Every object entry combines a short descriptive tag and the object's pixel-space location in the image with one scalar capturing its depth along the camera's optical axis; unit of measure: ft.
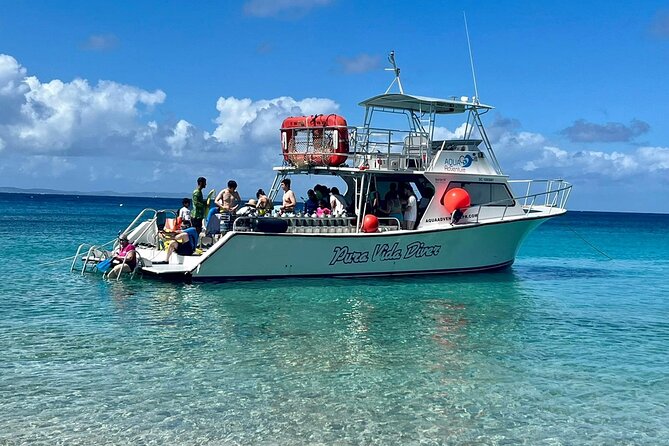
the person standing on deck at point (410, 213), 54.70
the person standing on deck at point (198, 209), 53.42
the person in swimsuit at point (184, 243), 49.32
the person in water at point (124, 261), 50.39
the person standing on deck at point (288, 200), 52.90
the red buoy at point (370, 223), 51.08
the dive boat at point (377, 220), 49.11
